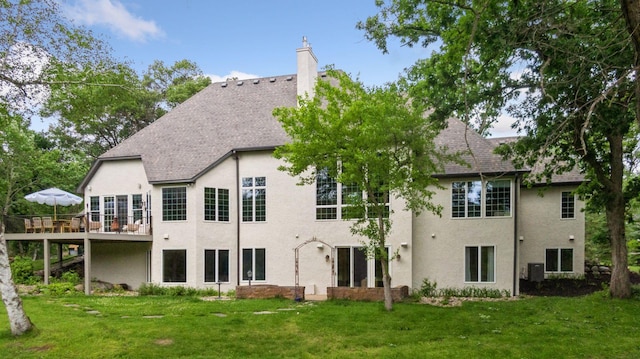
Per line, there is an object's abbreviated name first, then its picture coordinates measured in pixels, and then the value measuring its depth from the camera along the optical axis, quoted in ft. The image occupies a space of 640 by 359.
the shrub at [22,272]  60.74
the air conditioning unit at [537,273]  60.49
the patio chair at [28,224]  57.62
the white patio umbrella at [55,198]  60.08
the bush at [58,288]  52.11
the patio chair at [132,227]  57.41
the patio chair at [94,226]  60.18
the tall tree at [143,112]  100.07
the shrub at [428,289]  52.44
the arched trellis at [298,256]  54.90
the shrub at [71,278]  58.23
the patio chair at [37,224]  57.16
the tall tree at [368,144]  38.11
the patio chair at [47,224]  57.00
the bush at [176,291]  53.78
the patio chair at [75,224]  56.34
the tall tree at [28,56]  28.68
